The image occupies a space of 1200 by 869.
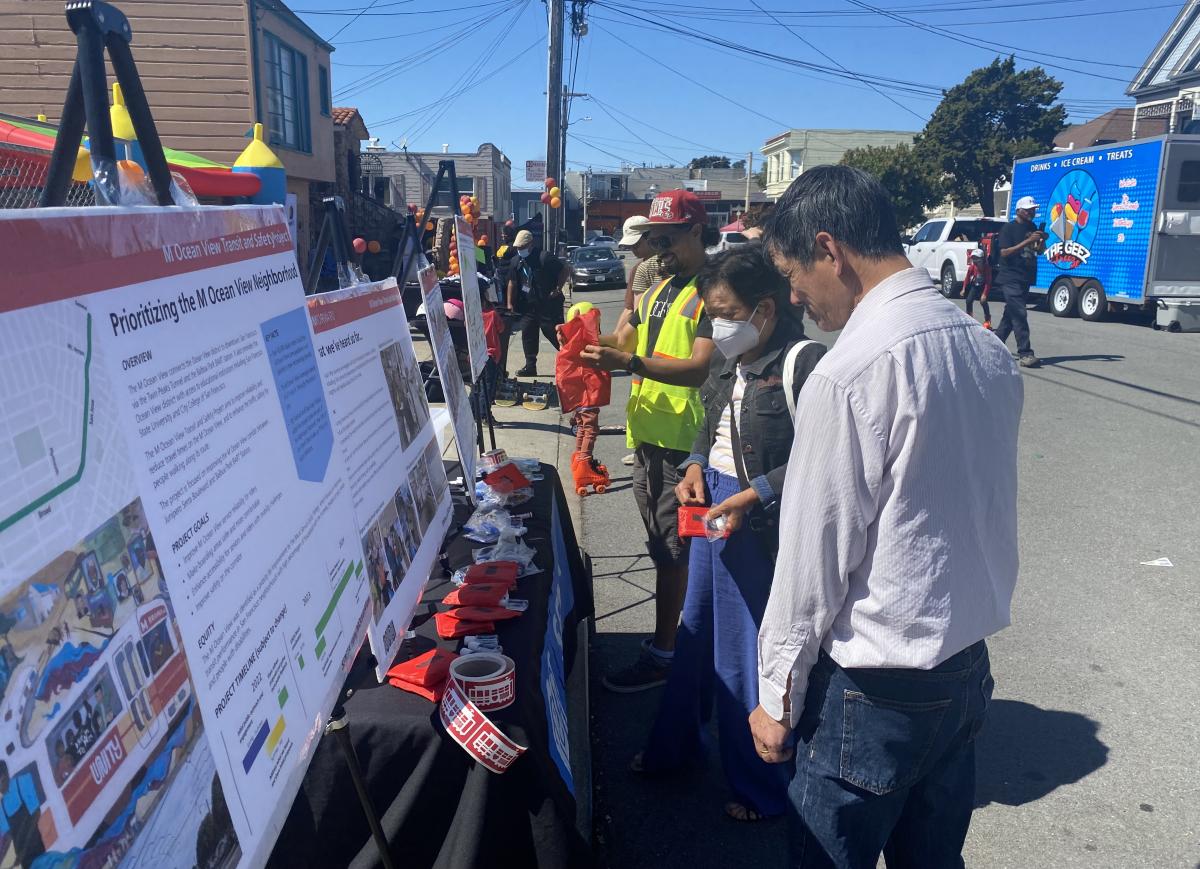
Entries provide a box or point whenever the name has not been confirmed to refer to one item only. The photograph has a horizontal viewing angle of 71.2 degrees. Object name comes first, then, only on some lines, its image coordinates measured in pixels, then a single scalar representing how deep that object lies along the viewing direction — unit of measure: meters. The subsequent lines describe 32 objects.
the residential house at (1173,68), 29.57
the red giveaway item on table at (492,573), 2.48
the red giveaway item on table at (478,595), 2.34
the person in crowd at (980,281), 13.20
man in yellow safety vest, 3.25
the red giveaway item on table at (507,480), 3.31
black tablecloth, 1.84
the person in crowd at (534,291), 10.33
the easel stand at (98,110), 1.13
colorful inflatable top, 4.12
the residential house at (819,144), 63.56
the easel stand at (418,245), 3.08
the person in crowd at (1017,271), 10.79
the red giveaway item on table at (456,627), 2.23
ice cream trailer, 14.50
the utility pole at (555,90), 15.48
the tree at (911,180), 42.22
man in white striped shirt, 1.52
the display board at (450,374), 2.78
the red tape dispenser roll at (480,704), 1.74
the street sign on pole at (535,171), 19.36
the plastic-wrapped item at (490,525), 2.91
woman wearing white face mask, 2.47
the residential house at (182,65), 11.01
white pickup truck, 20.81
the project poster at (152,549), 0.78
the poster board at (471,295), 3.63
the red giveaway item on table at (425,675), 1.95
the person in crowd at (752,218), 7.13
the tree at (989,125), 41.12
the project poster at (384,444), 1.75
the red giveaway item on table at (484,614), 2.28
